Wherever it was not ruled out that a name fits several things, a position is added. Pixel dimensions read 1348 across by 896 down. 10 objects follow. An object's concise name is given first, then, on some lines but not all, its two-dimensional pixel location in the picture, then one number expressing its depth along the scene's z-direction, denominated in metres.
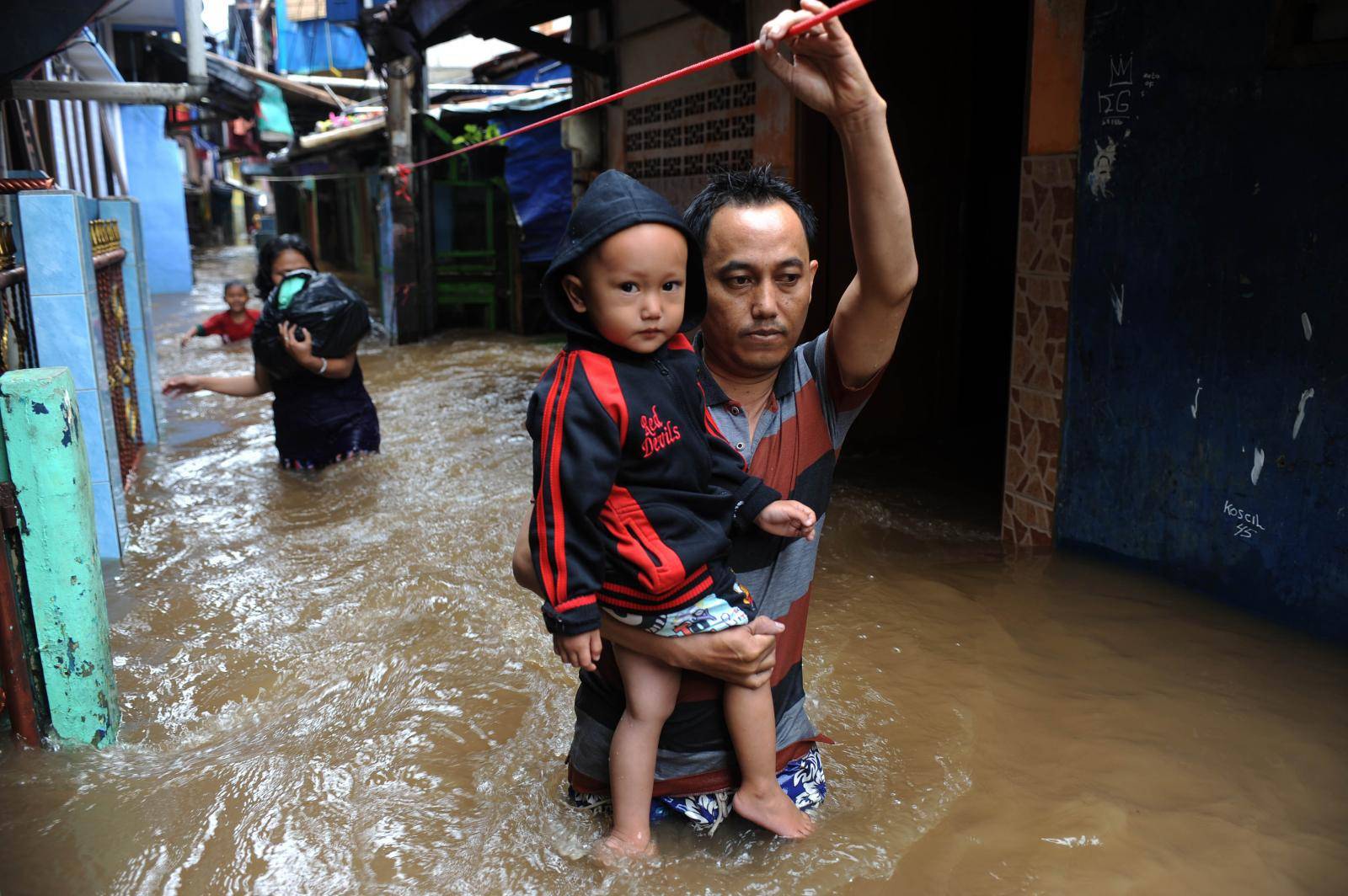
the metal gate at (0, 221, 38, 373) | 3.71
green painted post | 2.81
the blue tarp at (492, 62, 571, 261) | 11.32
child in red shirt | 7.69
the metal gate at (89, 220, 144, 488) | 5.67
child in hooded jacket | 1.94
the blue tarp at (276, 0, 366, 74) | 27.28
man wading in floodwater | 1.93
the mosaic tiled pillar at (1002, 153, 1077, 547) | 4.17
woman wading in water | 5.64
